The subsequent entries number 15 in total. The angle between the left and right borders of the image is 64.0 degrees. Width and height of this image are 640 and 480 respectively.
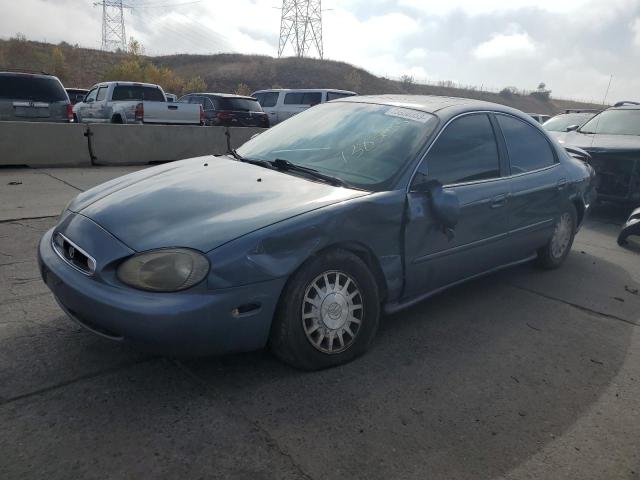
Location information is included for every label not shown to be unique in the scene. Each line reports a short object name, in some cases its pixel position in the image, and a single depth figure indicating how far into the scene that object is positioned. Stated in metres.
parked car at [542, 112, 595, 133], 11.10
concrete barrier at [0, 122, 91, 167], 8.88
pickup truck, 13.08
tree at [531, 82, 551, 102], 85.62
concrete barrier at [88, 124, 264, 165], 9.97
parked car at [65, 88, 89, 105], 21.50
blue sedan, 2.43
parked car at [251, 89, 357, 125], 17.41
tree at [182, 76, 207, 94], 47.22
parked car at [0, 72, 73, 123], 10.42
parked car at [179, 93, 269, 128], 15.52
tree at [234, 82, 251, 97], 48.72
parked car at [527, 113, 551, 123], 22.02
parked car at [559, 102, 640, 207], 7.48
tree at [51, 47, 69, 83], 46.88
